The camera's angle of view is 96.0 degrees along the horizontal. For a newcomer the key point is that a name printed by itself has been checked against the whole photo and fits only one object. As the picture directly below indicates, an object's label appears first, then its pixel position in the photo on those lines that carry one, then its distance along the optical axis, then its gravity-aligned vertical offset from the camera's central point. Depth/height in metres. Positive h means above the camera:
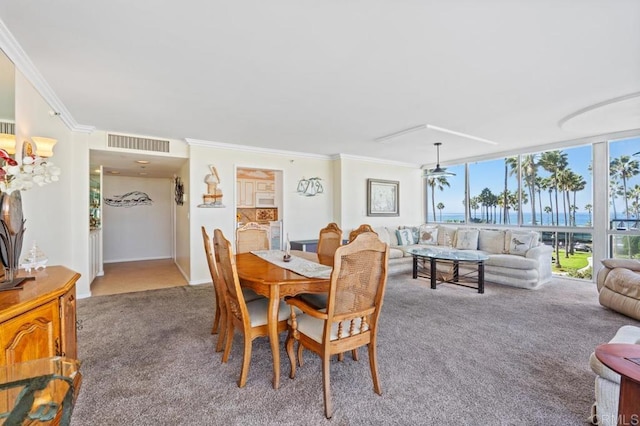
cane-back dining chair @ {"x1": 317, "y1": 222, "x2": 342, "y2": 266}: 3.29 -0.31
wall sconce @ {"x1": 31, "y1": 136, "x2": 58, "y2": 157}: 2.65 +0.67
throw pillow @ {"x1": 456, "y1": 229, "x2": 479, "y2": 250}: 5.69 -0.52
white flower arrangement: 1.56 +0.24
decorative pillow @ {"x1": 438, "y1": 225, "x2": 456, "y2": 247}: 6.15 -0.50
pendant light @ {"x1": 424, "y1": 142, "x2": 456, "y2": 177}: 4.91 +0.70
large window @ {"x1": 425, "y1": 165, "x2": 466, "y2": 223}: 6.95 +0.39
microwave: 7.06 +0.38
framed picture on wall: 6.65 +0.39
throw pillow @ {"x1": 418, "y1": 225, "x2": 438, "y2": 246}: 6.42 -0.51
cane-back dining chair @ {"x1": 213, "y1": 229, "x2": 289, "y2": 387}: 2.02 -0.74
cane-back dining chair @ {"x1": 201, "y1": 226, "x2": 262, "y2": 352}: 2.46 -0.69
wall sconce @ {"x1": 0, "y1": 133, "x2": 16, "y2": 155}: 1.97 +0.52
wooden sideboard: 1.34 -0.55
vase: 1.75 -0.10
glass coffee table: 4.39 -0.70
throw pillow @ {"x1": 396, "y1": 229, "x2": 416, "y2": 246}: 6.34 -0.52
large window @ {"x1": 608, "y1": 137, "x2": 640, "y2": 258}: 4.49 +0.24
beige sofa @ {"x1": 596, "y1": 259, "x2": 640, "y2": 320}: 3.16 -0.87
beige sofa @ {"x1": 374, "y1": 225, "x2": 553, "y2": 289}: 4.61 -0.66
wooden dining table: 1.99 -0.51
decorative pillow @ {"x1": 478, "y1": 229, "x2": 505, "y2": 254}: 5.35 -0.53
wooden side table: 1.16 -0.68
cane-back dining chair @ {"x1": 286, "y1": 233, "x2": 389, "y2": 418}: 1.72 -0.60
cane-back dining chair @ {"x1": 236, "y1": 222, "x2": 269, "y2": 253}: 3.67 -0.30
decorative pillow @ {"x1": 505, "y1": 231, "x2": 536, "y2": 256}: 4.96 -0.51
